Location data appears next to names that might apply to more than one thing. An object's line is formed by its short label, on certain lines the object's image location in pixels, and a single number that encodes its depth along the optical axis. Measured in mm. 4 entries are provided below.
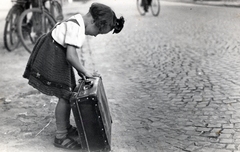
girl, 2863
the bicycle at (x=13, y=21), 6965
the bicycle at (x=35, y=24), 6516
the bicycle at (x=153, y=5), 13467
